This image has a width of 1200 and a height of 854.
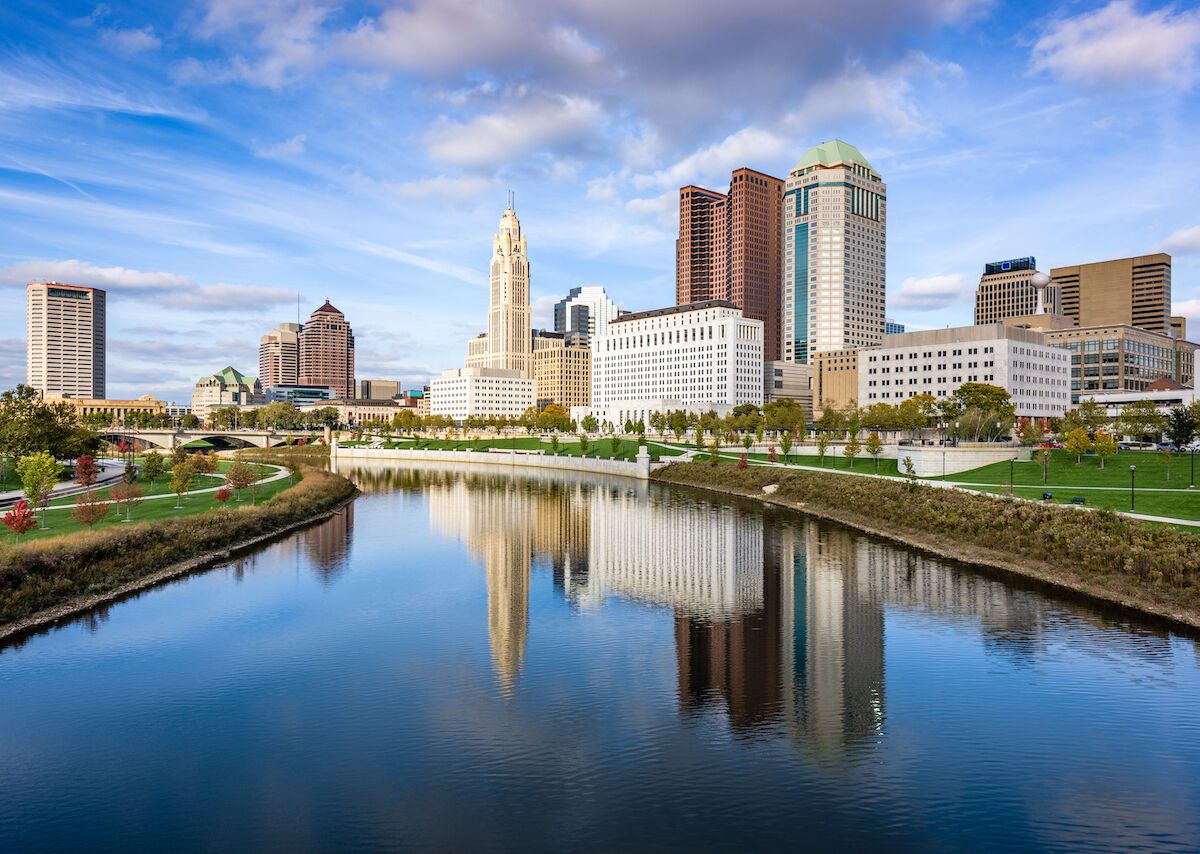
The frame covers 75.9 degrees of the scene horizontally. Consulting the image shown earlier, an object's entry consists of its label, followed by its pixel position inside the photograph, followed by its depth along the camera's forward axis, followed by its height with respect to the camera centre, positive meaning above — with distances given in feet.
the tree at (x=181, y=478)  194.24 -14.58
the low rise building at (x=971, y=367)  545.85 +40.10
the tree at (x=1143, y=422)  294.25 -0.84
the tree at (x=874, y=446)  310.65 -10.42
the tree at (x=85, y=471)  214.44 -14.11
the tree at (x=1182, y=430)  243.40 -3.25
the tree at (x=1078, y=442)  247.29 -7.12
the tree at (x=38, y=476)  162.44 -12.06
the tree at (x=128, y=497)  174.01 -17.86
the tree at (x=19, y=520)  130.41 -16.88
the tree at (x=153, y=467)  255.29 -15.40
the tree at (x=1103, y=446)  247.91 -8.50
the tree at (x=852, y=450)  315.17 -12.21
